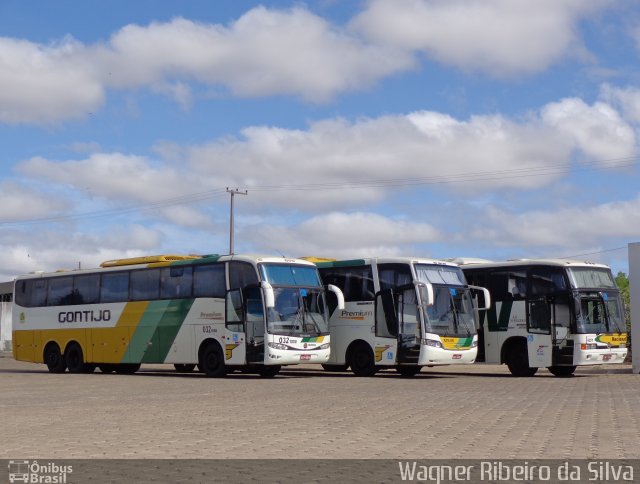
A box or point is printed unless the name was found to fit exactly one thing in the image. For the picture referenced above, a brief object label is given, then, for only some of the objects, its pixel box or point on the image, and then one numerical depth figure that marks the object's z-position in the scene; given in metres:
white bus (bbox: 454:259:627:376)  29.12
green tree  81.79
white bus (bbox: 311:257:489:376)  28.61
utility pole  64.12
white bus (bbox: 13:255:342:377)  28.28
